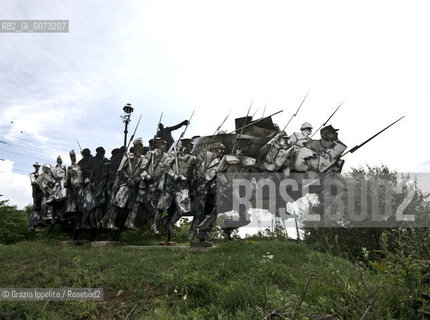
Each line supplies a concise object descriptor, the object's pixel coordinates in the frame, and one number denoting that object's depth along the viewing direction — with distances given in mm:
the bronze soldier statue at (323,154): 9766
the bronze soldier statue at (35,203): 14770
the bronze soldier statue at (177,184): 9594
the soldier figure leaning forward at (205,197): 9484
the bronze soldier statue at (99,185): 11406
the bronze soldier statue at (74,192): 11711
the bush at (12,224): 16016
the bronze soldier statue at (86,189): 11359
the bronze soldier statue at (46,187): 13812
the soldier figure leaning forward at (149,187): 10492
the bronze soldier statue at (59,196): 12630
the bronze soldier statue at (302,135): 10794
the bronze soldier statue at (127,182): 10633
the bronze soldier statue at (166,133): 12725
